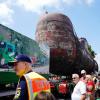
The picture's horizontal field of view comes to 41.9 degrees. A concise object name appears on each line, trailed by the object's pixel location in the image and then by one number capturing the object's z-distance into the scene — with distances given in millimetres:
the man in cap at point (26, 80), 1488
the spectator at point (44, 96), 1210
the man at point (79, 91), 2704
